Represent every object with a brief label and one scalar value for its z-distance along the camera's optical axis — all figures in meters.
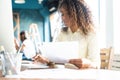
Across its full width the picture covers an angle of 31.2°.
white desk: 1.07
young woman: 1.48
